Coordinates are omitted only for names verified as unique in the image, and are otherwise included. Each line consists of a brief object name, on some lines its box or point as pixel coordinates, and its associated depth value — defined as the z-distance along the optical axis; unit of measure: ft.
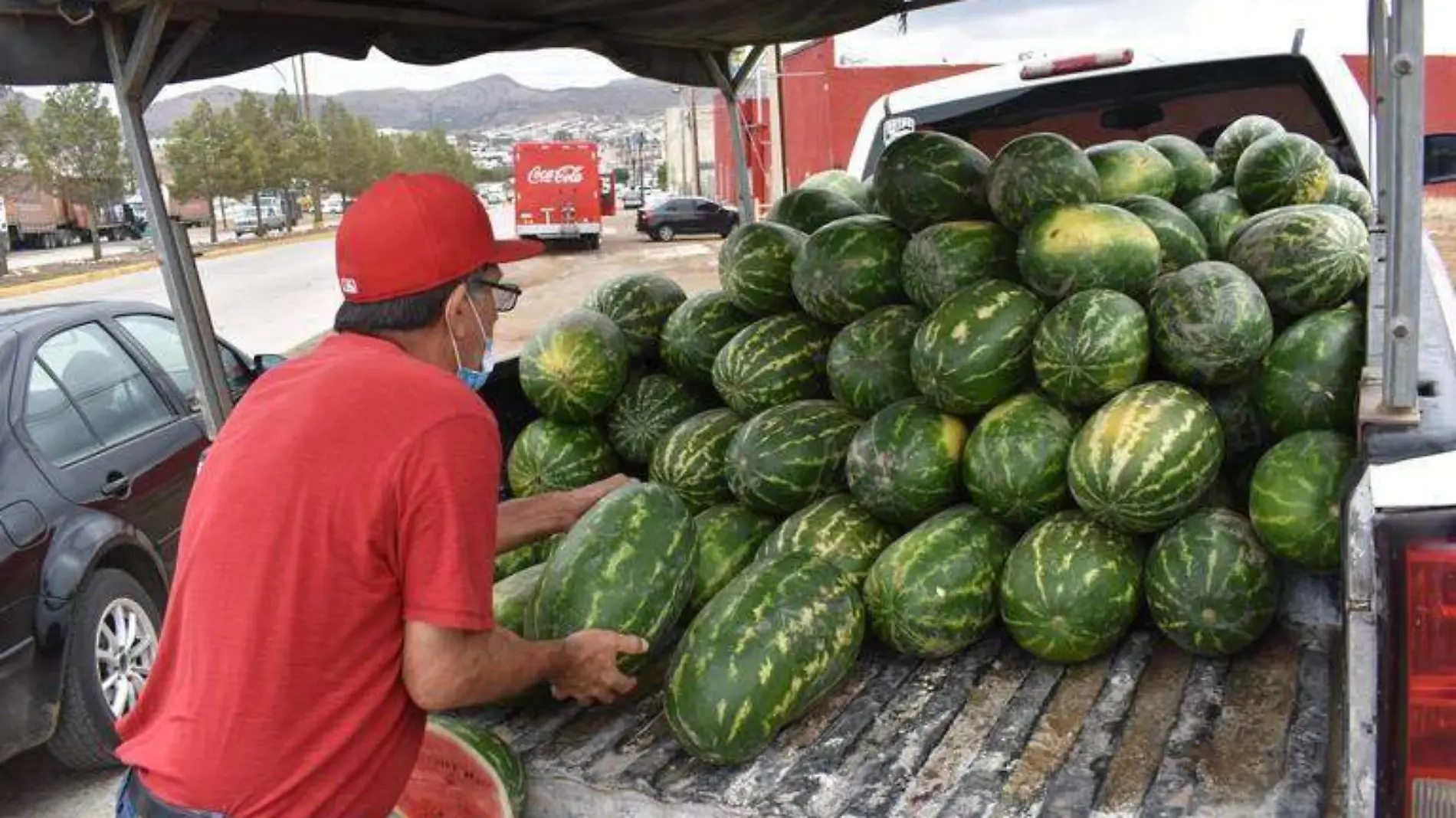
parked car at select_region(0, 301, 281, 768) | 16.37
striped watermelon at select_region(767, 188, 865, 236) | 14.40
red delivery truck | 135.03
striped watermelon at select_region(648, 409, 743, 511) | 11.93
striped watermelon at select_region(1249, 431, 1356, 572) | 8.48
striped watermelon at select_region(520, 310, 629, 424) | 12.77
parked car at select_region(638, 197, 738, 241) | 144.25
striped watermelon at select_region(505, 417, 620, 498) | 12.75
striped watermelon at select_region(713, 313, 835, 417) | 12.20
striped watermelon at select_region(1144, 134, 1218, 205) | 14.08
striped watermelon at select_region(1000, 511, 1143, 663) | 8.98
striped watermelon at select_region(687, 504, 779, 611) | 10.61
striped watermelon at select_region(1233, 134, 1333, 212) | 12.86
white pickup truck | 5.46
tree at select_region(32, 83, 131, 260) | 151.12
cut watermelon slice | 7.80
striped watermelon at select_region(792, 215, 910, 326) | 12.25
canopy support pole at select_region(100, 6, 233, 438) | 10.23
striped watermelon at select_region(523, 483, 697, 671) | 8.91
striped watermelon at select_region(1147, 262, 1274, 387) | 9.77
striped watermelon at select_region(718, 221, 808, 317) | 13.26
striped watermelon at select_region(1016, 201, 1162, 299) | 10.62
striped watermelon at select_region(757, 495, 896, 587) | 10.32
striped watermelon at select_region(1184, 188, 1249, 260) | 12.42
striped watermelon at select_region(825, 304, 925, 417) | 11.41
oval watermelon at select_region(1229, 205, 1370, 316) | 10.32
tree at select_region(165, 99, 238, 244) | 181.16
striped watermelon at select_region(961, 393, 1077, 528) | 9.90
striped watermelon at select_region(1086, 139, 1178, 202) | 12.91
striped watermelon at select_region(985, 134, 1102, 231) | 11.53
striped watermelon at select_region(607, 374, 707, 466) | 12.94
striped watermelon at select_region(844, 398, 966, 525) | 10.36
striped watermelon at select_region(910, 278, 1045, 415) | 10.48
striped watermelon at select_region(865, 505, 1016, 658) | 9.26
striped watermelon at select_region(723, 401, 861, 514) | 11.08
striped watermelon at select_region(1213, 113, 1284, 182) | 14.65
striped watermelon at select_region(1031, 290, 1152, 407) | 9.87
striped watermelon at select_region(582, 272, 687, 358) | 13.85
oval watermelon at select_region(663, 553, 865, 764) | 7.93
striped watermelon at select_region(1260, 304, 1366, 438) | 9.34
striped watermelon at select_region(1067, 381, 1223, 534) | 9.15
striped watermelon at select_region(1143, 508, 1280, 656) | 8.67
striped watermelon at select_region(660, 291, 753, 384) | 13.07
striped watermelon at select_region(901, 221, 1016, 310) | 11.43
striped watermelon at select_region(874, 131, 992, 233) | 12.48
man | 6.82
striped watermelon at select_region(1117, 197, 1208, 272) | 11.67
